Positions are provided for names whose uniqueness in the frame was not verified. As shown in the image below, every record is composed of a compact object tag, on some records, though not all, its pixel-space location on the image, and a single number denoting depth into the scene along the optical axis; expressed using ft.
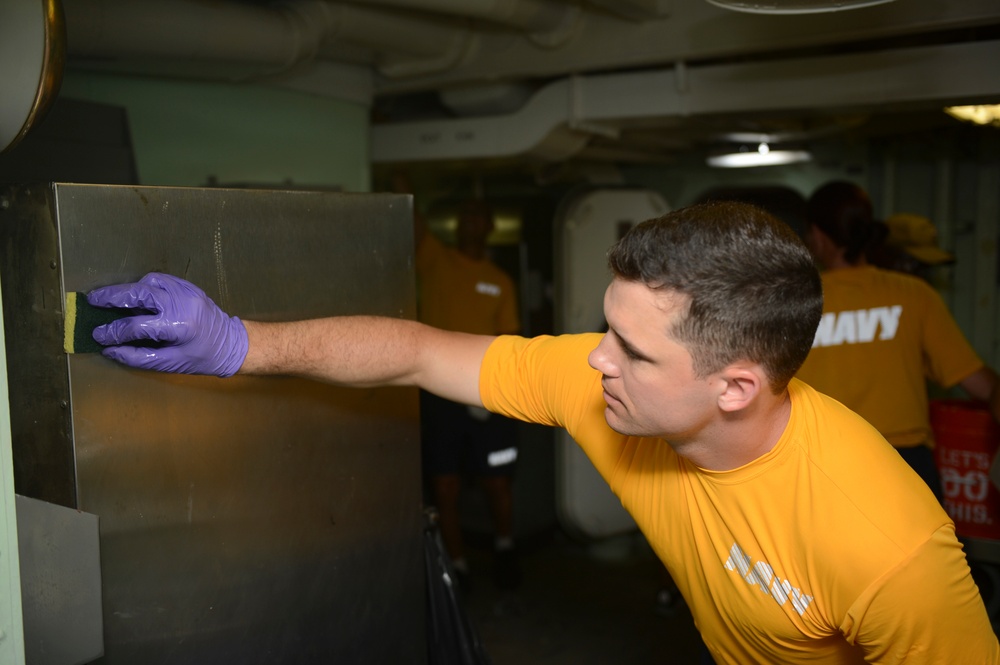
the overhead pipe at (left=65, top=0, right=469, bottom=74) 6.78
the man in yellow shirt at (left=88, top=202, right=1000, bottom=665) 3.79
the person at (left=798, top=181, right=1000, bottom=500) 8.46
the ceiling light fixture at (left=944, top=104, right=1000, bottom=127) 10.64
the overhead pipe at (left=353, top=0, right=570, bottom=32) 7.88
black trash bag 6.14
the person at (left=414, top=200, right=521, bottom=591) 12.29
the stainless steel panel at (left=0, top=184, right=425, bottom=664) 4.00
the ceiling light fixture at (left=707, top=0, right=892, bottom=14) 5.13
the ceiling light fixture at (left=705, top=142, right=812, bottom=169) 14.57
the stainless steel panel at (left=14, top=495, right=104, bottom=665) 3.93
